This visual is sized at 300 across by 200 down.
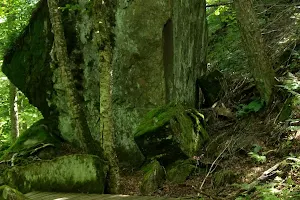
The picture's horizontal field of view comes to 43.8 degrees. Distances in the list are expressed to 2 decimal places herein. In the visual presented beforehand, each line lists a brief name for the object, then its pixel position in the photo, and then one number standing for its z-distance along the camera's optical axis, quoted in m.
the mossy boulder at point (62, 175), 7.15
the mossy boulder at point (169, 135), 7.92
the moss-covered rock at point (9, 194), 4.60
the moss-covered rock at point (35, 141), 10.49
